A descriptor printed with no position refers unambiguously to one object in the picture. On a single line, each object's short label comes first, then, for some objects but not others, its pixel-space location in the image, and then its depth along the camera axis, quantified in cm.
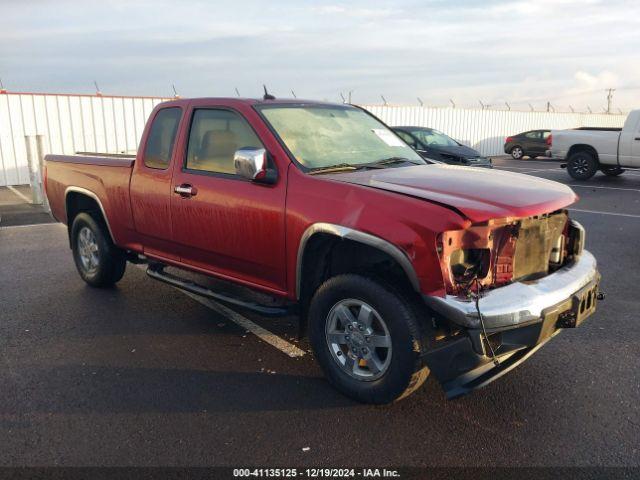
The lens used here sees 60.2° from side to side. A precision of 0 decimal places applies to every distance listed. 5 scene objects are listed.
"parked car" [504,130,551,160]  2494
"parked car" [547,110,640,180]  1468
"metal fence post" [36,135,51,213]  1156
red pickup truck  301
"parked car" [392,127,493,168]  1340
